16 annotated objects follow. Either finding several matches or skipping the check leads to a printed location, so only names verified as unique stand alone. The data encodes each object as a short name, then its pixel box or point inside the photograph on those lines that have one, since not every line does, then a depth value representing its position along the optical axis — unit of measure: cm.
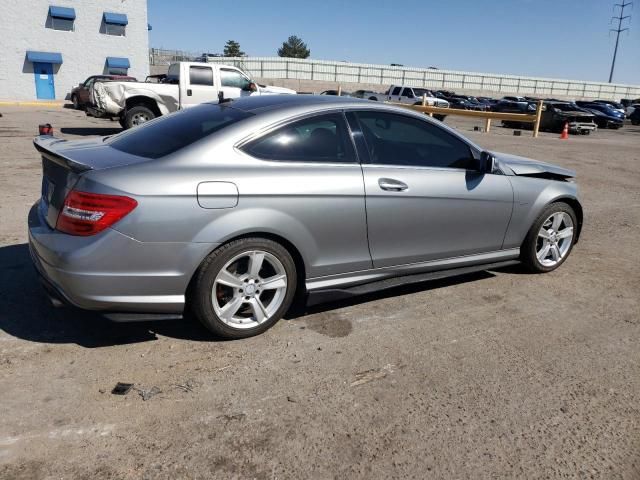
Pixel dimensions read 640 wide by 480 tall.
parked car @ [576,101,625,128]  3334
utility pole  8236
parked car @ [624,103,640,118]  4120
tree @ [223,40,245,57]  10550
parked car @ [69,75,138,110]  2172
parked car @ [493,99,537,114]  3042
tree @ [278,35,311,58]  11275
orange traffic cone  2191
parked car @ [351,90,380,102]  3496
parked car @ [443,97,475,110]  4091
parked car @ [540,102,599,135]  2591
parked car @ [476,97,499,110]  4642
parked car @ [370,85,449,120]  3444
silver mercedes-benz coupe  312
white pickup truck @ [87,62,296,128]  1415
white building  3356
